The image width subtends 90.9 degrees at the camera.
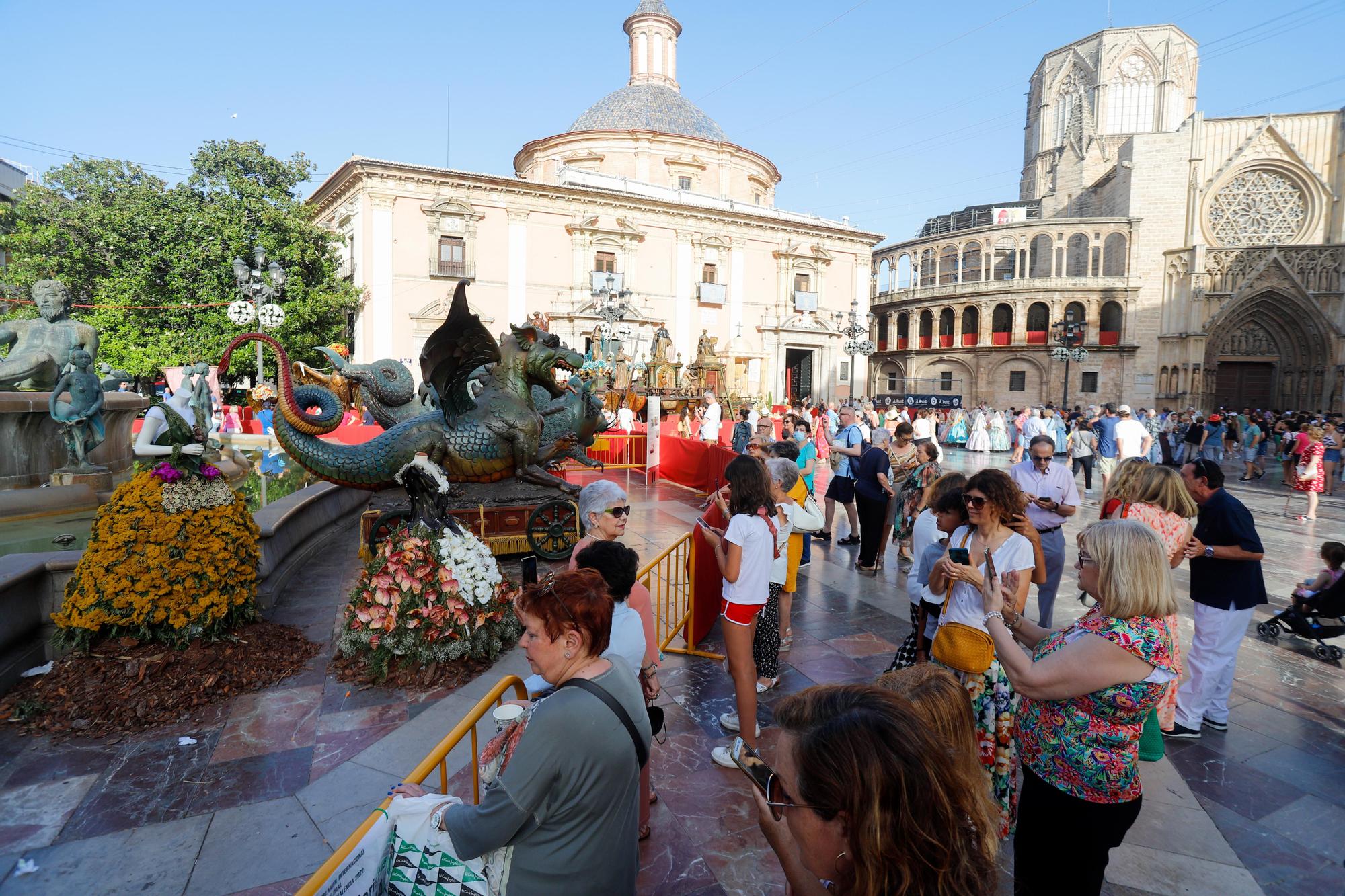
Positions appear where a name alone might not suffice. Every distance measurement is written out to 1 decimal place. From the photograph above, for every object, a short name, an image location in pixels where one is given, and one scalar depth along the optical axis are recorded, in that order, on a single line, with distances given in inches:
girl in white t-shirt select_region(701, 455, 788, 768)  135.6
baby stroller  198.8
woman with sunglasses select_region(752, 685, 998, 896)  46.6
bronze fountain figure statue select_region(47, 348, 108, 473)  308.5
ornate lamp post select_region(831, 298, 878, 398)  1019.3
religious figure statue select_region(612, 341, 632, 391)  839.7
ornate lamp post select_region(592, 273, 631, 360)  755.4
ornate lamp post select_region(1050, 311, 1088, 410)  845.8
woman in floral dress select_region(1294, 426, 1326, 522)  401.4
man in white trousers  149.6
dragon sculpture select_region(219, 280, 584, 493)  236.5
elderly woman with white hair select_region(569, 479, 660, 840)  108.7
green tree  861.8
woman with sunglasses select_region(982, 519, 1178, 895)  80.7
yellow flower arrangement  157.6
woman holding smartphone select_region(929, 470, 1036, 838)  106.7
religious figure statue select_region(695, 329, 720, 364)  970.1
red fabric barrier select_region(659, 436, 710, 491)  445.7
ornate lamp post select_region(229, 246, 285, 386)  453.7
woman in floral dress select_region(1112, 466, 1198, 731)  151.2
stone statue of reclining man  326.3
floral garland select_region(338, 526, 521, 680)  164.7
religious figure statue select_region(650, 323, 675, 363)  916.0
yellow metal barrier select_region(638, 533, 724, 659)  196.5
